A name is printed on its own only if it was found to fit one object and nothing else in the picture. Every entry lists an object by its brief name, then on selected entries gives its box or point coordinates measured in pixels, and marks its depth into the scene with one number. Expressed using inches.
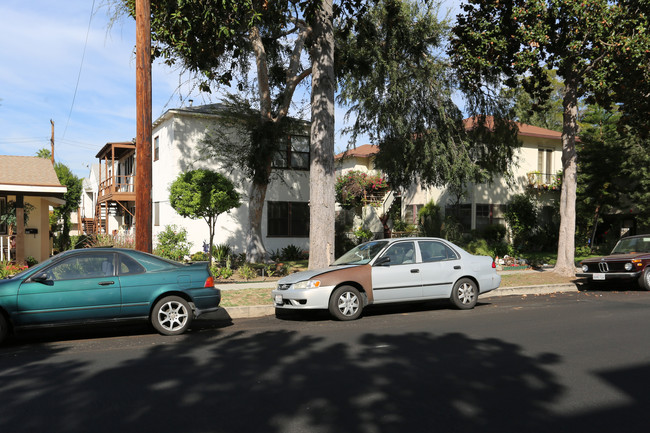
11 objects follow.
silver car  363.6
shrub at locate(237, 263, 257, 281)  603.7
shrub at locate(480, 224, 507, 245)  1094.4
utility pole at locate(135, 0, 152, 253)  388.5
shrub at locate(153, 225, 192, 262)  651.5
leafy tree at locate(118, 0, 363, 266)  460.4
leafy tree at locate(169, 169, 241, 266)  602.9
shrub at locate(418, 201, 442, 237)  1034.3
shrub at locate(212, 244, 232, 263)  802.5
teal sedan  294.4
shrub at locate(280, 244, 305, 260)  911.7
